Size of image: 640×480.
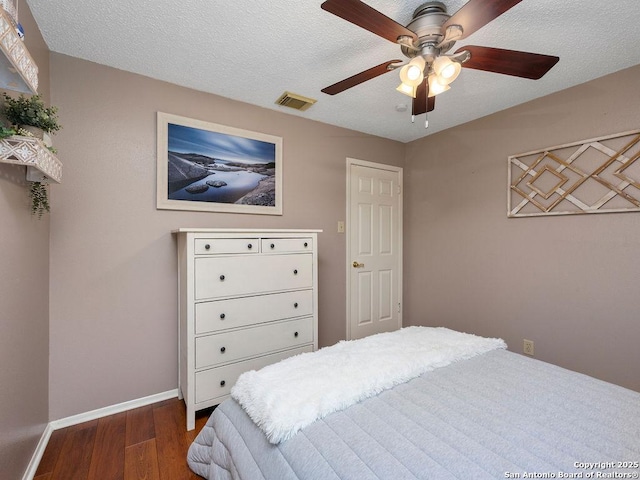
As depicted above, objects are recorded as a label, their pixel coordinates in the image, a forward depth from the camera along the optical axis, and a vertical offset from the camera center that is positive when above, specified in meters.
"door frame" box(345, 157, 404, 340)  3.16 +0.21
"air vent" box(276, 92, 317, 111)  2.42 +1.19
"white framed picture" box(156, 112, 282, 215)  2.23 +0.60
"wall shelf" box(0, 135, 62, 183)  1.12 +0.35
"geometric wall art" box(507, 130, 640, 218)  2.05 +0.49
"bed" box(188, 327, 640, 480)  0.80 -0.60
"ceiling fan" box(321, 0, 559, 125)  1.19 +0.89
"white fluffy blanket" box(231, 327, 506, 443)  1.01 -0.57
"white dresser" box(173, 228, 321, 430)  1.91 -0.46
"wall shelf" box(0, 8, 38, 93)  0.89 +0.59
